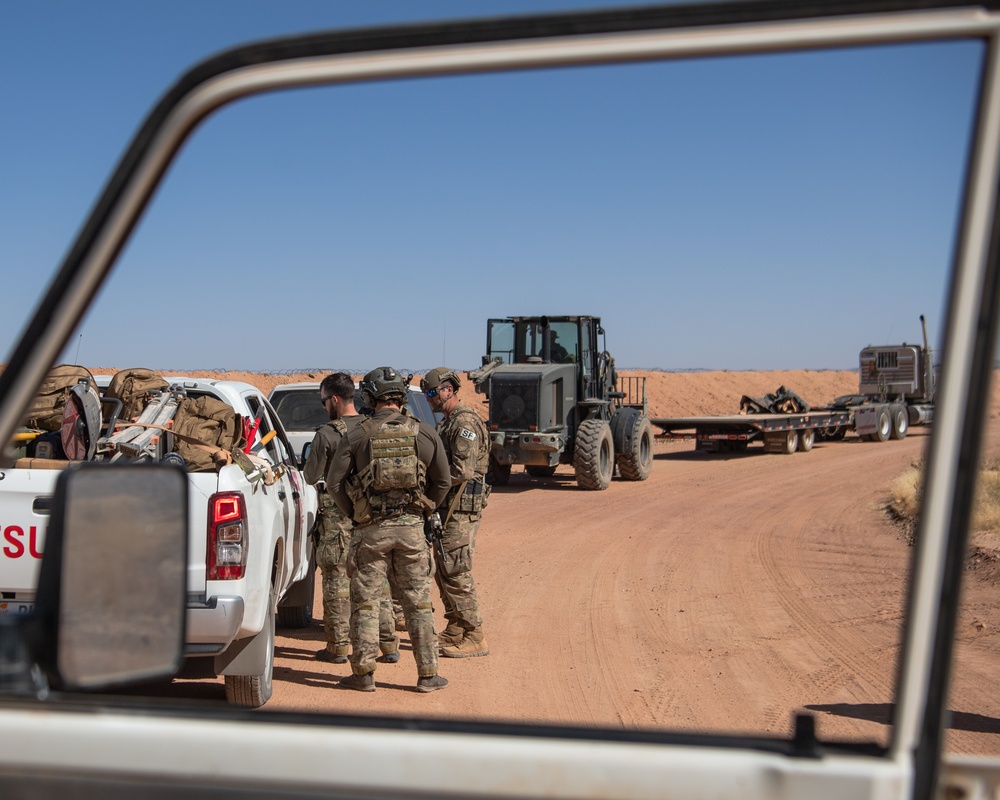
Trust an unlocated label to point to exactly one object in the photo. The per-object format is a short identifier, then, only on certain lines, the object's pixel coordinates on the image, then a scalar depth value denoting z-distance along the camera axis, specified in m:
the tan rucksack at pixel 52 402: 5.56
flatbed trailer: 22.75
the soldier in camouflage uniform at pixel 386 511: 5.89
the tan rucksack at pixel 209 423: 5.26
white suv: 10.23
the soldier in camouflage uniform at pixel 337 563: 6.86
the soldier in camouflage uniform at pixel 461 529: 6.97
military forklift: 15.93
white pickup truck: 4.41
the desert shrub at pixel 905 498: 12.97
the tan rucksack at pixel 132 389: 5.66
